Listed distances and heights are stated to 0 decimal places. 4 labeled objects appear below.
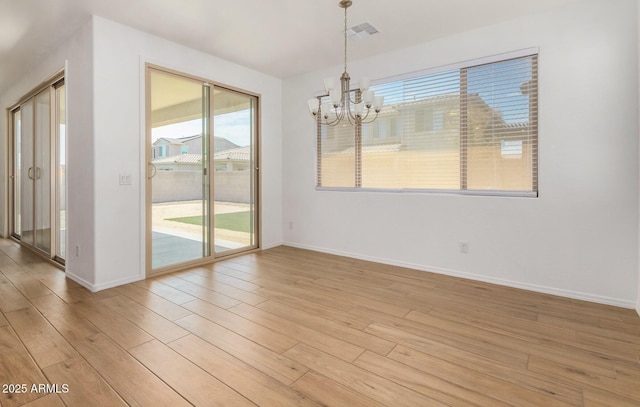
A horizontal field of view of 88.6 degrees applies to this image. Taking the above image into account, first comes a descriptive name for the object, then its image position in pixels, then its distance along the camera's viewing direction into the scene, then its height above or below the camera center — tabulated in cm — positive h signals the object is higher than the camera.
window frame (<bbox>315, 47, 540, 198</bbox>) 316 +65
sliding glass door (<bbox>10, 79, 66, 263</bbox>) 418 +45
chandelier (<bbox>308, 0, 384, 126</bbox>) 276 +88
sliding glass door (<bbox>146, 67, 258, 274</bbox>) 370 +38
